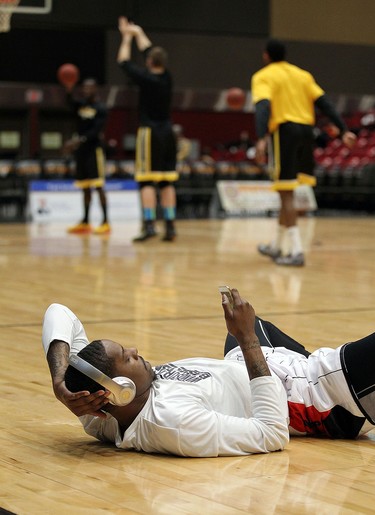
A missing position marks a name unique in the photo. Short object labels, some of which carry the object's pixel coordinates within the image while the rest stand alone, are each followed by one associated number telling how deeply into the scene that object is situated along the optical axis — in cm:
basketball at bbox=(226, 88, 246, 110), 1947
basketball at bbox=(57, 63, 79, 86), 1572
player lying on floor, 312
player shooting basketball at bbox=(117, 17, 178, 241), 1180
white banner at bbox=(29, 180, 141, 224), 1664
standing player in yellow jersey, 934
